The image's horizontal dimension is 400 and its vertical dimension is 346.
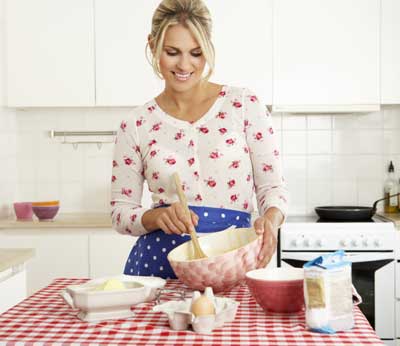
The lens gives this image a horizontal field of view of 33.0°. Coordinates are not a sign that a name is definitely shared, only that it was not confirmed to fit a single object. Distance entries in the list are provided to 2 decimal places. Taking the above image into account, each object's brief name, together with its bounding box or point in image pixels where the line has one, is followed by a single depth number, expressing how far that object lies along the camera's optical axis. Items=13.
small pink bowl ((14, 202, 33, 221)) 3.42
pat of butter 1.35
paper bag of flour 1.24
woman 1.77
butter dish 1.29
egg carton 1.23
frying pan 3.27
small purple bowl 3.37
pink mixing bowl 1.42
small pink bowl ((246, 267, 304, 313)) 1.33
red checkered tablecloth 1.19
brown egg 1.24
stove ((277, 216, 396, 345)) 3.14
